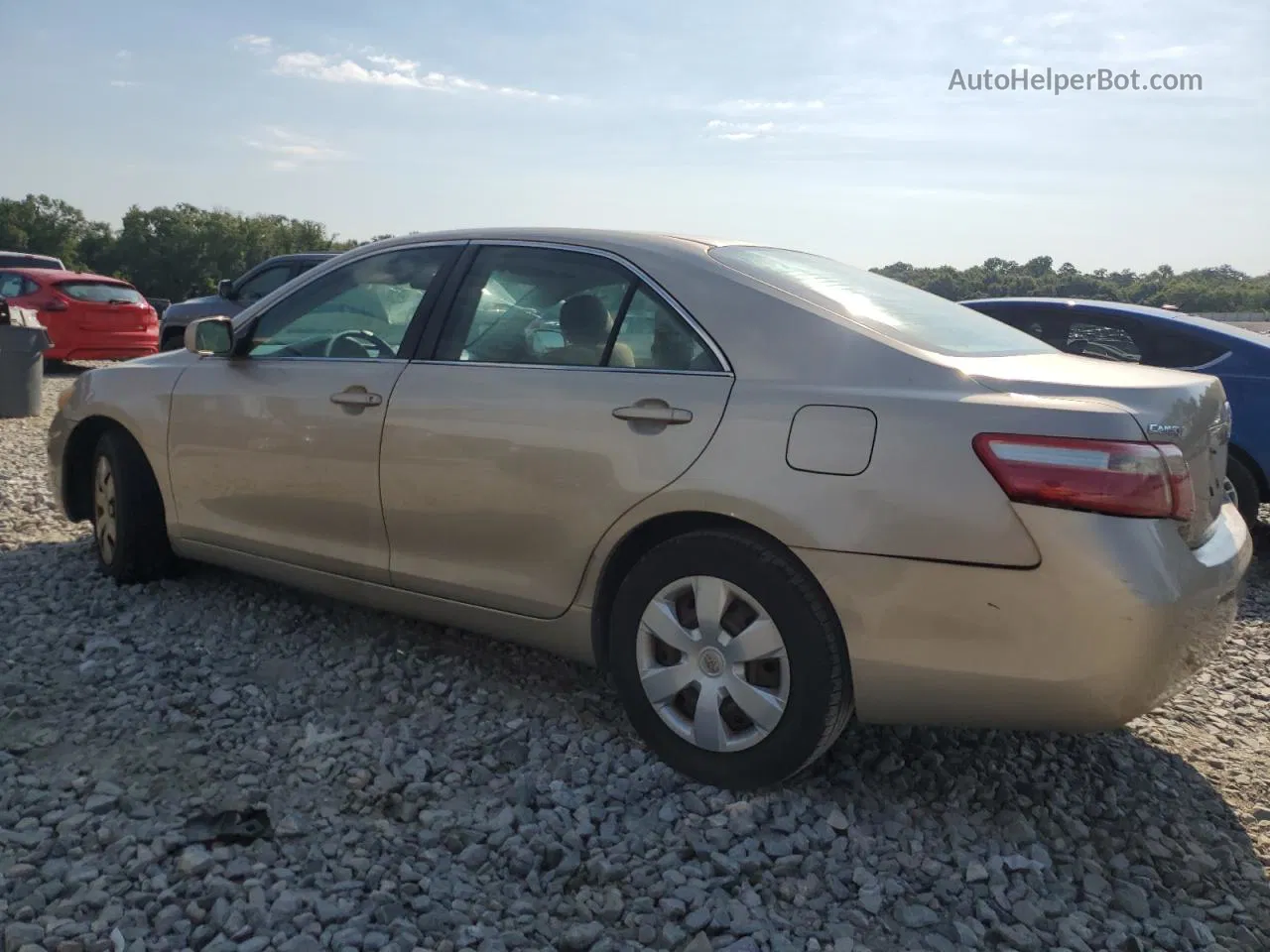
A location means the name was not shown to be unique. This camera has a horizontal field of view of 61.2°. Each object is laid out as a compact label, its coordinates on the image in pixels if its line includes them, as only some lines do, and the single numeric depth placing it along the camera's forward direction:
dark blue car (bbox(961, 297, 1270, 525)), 6.01
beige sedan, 2.57
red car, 13.62
